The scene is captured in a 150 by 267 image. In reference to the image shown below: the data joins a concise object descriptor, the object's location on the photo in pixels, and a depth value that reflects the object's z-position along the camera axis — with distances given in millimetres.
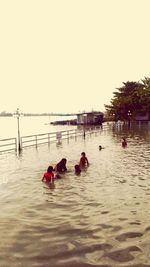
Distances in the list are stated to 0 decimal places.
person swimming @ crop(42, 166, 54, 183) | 9701
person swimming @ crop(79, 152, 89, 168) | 12430
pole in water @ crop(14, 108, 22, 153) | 22889
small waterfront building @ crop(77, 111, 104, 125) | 57209
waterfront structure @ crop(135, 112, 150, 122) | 53466
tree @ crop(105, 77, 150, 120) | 50646
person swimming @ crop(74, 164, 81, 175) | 11234
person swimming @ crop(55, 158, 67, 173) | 11358
